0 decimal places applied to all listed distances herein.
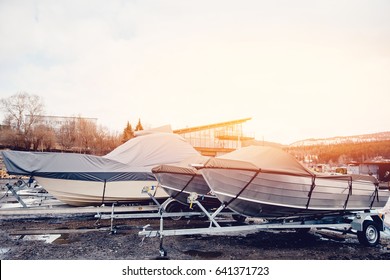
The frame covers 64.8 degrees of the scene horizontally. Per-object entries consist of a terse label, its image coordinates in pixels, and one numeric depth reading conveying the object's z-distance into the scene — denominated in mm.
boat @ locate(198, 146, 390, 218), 3542
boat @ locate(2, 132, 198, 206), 4898
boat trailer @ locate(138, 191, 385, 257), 3846
